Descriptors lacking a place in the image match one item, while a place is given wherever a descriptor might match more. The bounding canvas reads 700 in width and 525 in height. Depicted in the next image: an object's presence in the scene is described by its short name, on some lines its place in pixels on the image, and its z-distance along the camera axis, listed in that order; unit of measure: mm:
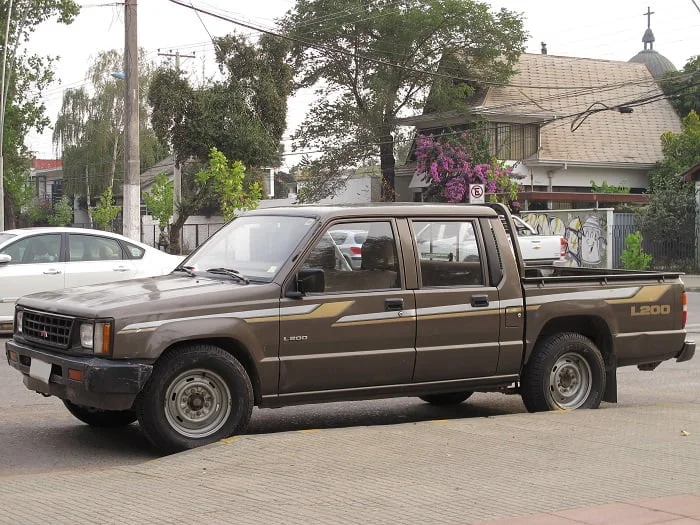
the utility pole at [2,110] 36469
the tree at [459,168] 39406
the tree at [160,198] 58406
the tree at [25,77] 45875
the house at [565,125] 47250
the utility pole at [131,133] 21672
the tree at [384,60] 48250
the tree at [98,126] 68375
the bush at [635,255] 33031
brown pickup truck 6961
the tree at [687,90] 54625
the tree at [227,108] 43875
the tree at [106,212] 65188
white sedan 13812
